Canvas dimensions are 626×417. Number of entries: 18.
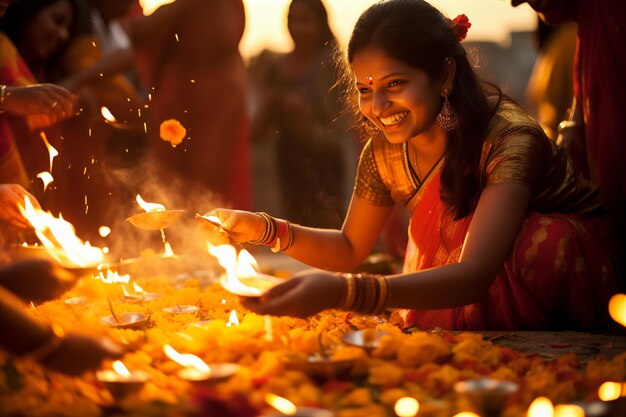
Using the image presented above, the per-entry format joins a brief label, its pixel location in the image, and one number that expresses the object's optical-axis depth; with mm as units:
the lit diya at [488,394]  1720
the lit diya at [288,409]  1602
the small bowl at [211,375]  1841
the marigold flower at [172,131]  4902
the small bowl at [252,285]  2178
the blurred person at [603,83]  3639
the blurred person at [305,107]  6812
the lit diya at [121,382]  1806
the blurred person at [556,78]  6141
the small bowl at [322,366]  2078
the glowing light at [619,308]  2220
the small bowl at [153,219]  2928
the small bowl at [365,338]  2293
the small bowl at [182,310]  3105
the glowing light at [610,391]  1916
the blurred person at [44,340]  1688
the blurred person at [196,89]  5410
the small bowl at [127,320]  2748
